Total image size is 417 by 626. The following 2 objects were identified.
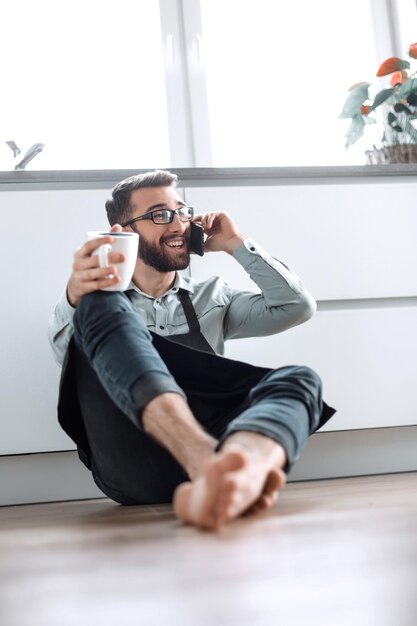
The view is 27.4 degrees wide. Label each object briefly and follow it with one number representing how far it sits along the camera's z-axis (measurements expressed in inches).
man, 41.2
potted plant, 103.0
